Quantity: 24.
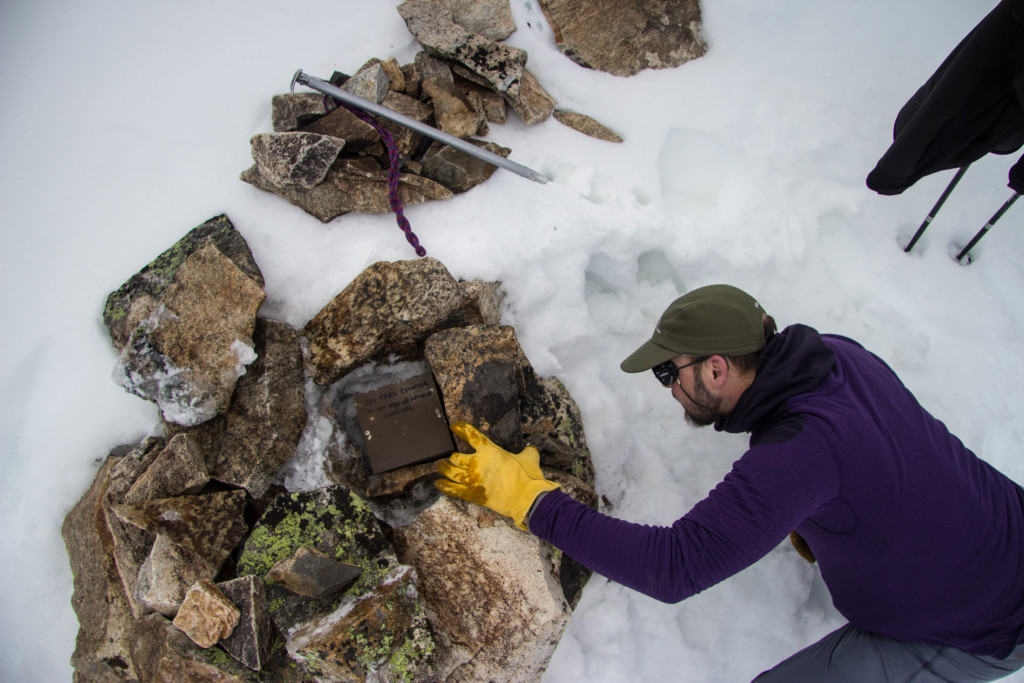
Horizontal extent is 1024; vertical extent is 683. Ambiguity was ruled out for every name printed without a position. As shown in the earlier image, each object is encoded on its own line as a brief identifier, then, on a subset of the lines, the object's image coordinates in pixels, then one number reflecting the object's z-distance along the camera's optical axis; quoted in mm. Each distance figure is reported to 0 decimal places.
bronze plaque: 2752
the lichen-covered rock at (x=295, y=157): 3047
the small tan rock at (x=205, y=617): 2287
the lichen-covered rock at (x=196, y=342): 2623
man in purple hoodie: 1949
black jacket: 2533
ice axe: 3131
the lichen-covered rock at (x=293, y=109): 3270
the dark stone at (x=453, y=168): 3270
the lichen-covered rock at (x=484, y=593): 2504
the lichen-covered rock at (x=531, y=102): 3570
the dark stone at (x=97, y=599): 2623
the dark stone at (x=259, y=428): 2695
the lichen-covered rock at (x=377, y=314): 2811
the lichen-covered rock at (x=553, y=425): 2918
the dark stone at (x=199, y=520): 2449
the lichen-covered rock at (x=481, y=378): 2768
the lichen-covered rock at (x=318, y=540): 2391
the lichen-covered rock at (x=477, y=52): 3475
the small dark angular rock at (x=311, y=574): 2350
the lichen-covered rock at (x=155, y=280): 2883
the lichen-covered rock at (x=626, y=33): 3936
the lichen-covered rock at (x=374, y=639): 2281
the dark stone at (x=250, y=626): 2291
